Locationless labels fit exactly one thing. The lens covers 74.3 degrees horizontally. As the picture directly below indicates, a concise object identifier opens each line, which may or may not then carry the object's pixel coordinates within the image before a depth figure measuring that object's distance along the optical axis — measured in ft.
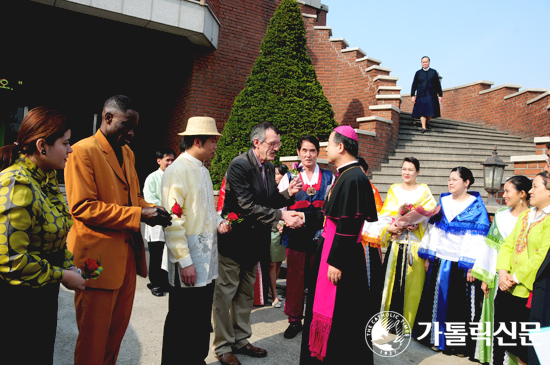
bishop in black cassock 9.65
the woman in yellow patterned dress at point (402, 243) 14.88
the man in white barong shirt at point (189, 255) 9.50
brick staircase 27.32
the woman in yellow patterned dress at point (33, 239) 6.22
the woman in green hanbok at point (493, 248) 12.66
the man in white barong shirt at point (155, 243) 18.78
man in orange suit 7.92
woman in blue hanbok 13.75
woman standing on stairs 33.37
